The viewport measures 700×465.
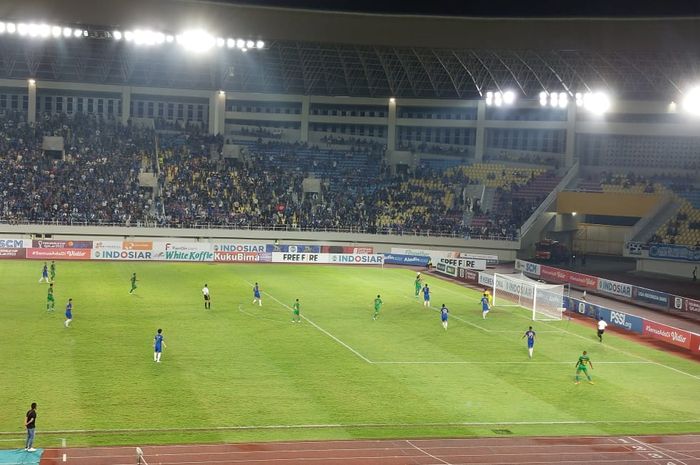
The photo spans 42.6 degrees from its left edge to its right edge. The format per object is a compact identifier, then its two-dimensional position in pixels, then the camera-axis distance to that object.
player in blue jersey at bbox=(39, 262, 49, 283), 52.95
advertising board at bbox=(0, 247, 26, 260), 65.69
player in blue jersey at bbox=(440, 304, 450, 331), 42.59
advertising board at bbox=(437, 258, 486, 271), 68.75
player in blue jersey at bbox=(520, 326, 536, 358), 36.59
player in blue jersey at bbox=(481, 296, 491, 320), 47.03
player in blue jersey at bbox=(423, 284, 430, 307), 48.81
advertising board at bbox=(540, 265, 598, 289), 59.84
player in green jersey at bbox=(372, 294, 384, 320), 45.03
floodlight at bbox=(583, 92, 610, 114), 78.81
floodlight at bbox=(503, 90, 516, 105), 81.50
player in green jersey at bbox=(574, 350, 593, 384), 32.50
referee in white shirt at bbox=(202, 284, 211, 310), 45.88
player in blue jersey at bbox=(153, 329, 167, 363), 32.66
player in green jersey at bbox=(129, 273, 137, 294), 49.78
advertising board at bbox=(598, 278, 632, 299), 55.62
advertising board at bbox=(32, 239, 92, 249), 67.07
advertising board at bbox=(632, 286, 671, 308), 51.78
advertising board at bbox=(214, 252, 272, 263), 70.44
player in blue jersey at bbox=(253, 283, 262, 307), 47.15
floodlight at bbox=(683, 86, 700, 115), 71.81
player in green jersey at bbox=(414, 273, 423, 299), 53.84
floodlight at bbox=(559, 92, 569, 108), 80.31
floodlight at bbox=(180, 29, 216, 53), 53.70
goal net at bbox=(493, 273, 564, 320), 48.41
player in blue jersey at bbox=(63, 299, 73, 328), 38.91
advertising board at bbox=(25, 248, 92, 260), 66.88
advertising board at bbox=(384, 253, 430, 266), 73.62
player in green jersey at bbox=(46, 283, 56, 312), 42.52
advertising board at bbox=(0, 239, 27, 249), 65.75
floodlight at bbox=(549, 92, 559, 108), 80.75
